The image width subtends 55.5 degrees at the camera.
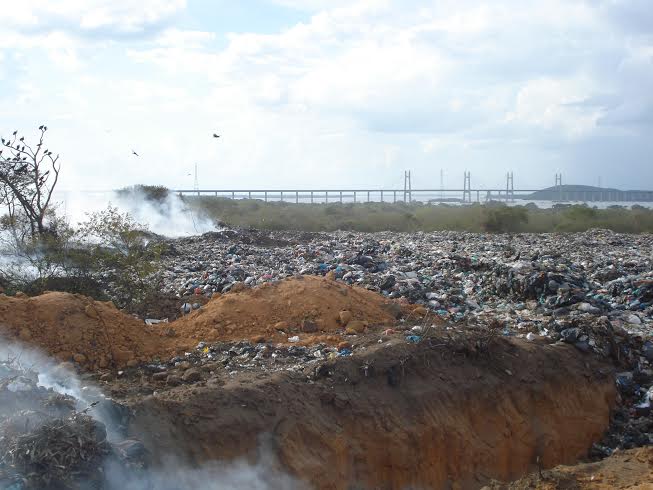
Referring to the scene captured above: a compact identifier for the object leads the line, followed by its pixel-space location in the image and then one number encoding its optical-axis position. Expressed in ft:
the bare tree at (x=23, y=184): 41.83
